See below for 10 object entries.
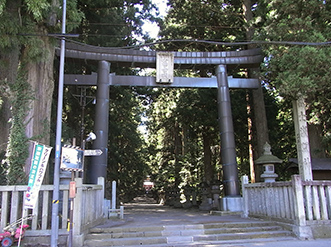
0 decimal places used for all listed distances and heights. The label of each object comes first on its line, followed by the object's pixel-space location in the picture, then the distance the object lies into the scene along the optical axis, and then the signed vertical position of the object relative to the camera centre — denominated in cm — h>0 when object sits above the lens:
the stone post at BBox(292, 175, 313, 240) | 802 -97
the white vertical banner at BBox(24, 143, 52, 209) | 706 +22
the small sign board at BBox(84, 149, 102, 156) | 821 +77
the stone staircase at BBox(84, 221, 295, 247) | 759 -153
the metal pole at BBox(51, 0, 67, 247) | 709 +48
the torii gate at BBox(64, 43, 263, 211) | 1224 +436
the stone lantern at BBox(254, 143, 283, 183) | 1088 +48
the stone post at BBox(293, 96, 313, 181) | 1050 +134
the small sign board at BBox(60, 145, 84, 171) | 714 +53
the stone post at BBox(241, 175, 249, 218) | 1086 -76
